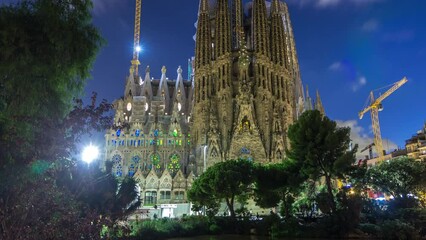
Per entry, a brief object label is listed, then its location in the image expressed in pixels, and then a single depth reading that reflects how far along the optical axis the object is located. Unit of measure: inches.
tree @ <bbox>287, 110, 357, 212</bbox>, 1296.3
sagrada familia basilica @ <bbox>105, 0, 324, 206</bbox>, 2583.7
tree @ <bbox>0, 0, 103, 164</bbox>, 550.3
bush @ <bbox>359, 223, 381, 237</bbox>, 1076.4
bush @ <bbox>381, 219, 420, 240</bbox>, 1005.8
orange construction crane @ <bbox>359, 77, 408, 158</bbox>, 4545.8
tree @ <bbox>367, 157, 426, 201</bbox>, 1382.9
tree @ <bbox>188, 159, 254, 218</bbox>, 1397.6
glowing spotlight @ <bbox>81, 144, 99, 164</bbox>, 1057.9
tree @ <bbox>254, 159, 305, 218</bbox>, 1426.7
